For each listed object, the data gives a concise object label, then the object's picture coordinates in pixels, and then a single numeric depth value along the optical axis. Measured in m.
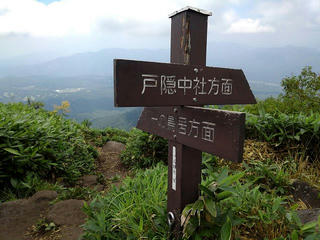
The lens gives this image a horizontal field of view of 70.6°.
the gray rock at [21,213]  2.52
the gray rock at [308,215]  2.09
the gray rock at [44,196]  3.03
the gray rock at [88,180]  4.21
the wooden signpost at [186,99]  1.47
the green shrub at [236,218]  1.78
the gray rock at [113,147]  7.14
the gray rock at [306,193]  2.88
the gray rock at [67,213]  2.59
